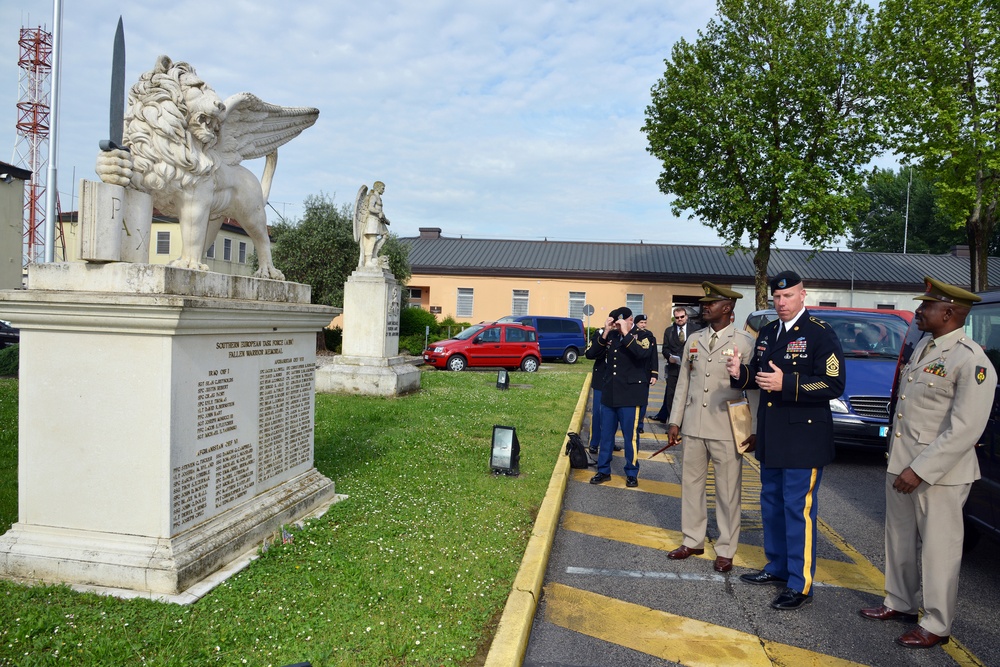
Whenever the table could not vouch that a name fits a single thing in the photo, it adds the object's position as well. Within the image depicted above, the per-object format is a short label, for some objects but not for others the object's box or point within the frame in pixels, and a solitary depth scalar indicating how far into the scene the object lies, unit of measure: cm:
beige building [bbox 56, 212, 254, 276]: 3594
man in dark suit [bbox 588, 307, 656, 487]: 696
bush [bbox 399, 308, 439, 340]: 2545
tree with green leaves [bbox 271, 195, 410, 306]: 2562
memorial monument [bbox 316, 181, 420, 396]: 1244
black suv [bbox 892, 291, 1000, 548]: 439
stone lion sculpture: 427
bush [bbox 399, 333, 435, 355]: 2464
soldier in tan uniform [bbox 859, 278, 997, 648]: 359
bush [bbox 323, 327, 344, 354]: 2550
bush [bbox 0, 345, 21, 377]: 1400
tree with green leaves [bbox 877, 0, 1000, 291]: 1895
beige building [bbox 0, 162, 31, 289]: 2547
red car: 2039
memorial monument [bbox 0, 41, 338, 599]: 364
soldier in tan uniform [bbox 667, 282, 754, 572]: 478
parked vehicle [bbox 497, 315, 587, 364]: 2553
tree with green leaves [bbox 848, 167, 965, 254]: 4978
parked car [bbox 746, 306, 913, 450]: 820
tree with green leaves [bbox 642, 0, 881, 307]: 2330
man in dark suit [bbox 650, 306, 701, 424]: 1076
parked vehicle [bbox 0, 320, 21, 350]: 2391
